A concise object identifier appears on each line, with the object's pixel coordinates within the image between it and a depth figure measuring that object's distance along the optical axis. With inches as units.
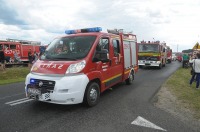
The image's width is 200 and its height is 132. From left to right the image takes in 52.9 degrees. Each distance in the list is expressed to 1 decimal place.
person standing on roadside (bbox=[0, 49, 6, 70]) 615.4
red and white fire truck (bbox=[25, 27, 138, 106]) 211.0
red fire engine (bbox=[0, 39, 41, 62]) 865.5
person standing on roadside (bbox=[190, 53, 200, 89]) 389.1
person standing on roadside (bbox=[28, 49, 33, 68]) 831.0
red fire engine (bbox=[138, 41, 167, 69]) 817.5
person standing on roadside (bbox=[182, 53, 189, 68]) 925.8
